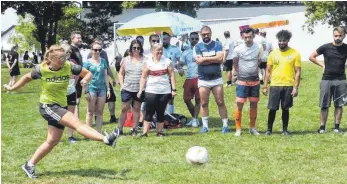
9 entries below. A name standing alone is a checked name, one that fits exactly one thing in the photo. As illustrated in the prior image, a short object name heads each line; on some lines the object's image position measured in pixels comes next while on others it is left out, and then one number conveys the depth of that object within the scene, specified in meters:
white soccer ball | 7.10
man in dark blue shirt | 9.86
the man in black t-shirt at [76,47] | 9.17
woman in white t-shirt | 9.65
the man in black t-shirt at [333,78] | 9.83
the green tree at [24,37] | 66.81
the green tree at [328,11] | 35.28
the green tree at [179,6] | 43.16
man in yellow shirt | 9.56
